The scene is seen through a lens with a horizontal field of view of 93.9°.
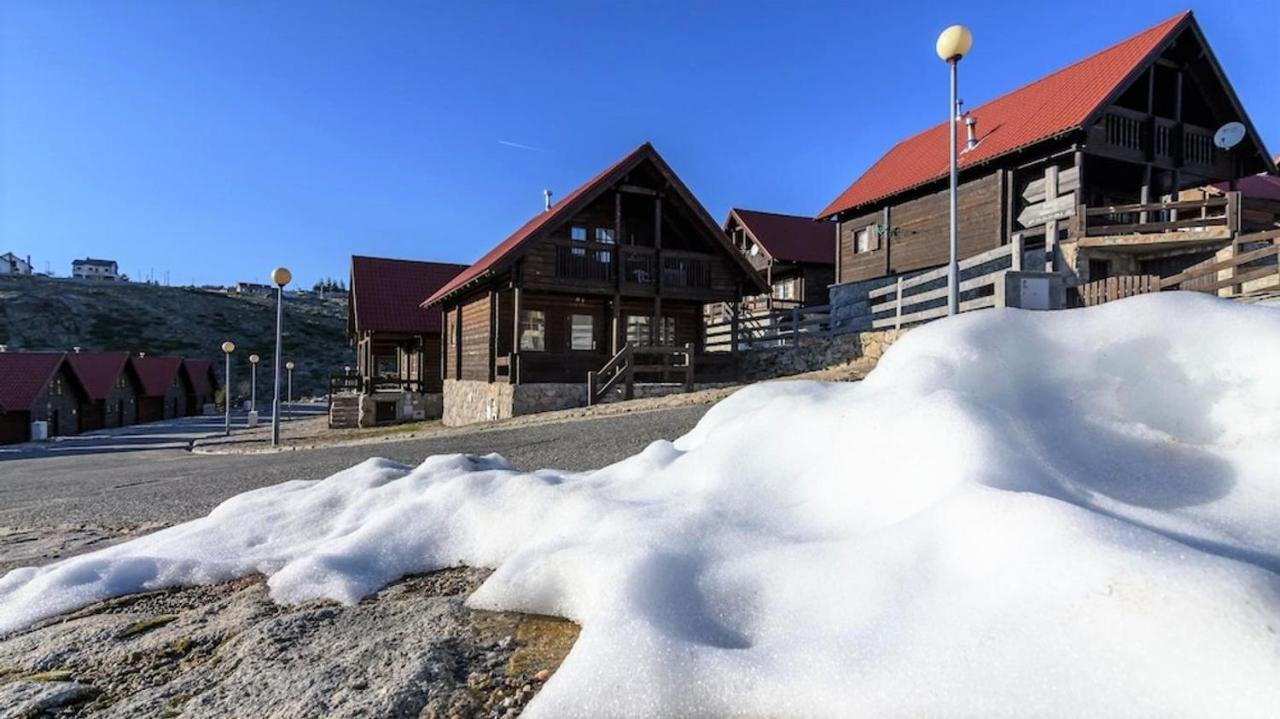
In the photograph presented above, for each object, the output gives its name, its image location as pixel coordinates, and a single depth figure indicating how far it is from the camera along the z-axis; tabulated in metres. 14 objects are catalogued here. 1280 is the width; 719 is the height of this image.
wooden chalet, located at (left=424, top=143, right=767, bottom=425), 15.13
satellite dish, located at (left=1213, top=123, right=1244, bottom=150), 15.20
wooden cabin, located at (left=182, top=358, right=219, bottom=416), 46.34
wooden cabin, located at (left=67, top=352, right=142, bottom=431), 33.41
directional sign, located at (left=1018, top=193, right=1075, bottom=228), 14.06
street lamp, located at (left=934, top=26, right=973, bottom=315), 7.37
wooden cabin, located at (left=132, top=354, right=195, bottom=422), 39.88
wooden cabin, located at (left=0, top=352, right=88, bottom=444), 27.78
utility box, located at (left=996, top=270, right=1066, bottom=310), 11.02
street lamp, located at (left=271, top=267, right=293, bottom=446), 14.24
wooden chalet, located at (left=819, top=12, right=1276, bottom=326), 13.09
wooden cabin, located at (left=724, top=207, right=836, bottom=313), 26.39
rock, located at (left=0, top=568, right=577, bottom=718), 1.76
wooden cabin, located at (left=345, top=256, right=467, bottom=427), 22.84
